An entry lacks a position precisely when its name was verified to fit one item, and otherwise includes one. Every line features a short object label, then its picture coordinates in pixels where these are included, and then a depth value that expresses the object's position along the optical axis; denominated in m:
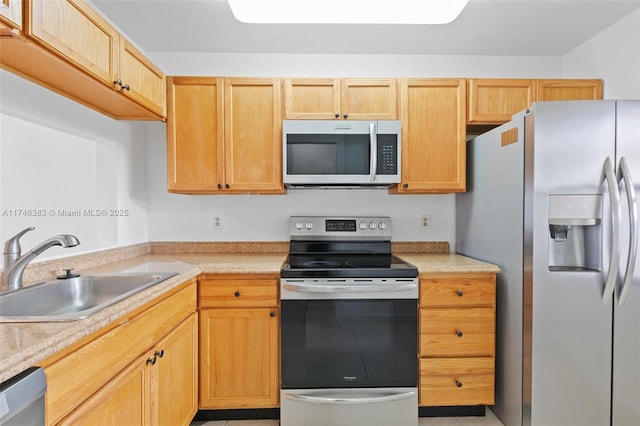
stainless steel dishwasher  0.71
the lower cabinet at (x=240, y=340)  1.93
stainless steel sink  1.24
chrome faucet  1.32
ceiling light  1.59
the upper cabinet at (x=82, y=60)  1.22
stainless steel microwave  2.16
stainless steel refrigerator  1.65
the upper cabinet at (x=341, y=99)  2.24
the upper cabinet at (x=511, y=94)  2.29
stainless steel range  1.90
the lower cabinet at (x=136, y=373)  0.93
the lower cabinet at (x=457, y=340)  1.94
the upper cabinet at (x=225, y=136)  2.23
